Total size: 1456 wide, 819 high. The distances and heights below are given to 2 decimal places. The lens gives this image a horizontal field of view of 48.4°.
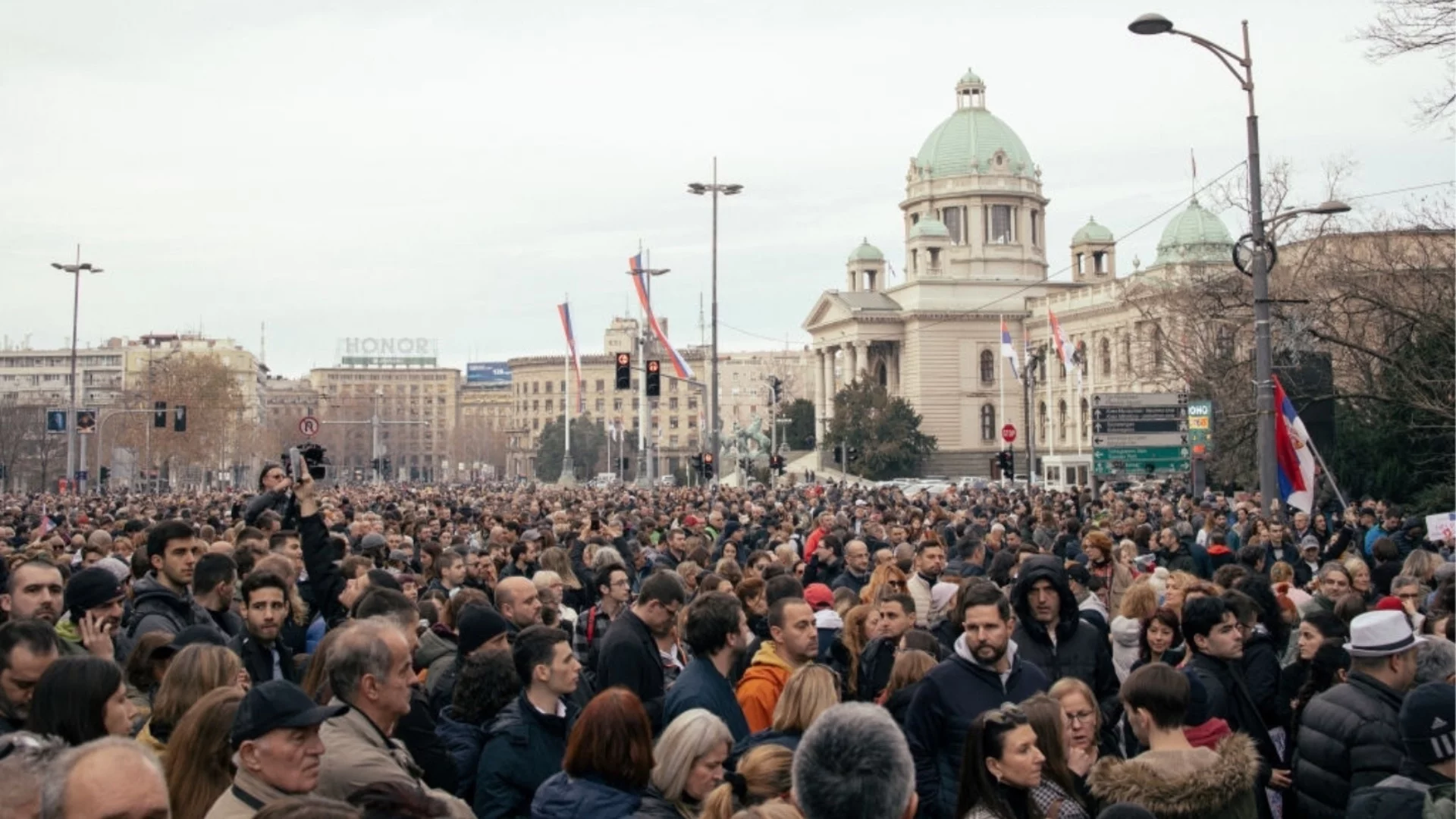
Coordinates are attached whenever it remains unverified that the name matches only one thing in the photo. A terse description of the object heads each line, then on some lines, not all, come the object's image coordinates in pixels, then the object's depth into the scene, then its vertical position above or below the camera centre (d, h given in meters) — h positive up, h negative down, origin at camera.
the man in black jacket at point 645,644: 7.66 -0.75
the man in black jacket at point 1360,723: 5.98 -0.90
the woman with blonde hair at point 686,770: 5.02 -0.88
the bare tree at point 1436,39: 17.59 +4.85
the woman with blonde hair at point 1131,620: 8.66 -0.73
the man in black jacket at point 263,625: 7.63 -0.64
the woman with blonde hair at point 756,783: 4.66 -0.87
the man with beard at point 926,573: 11.47 -0.64
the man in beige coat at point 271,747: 4.54 -0.72
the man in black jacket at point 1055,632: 7.86 -0.72
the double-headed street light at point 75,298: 48.38 +5.91
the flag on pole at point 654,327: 53.66 +5.30
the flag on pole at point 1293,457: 19.48 +0.31
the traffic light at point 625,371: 34.94 +2.55
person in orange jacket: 7.12 -0.77
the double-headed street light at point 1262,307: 17.70 +1.94
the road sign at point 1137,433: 31.67 +1.01
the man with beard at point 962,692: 6.25 -0.82
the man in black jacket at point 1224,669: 6.71 -0.79
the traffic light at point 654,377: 37.17 +2.57
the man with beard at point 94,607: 7.33 -0.54
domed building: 104.44 +12.25
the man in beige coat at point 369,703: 5.01 -0.70
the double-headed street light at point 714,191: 43.38 +7.98
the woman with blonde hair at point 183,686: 5.70 -0.69
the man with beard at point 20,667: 5.91 -0.64
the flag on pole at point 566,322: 75.81 +7.78
